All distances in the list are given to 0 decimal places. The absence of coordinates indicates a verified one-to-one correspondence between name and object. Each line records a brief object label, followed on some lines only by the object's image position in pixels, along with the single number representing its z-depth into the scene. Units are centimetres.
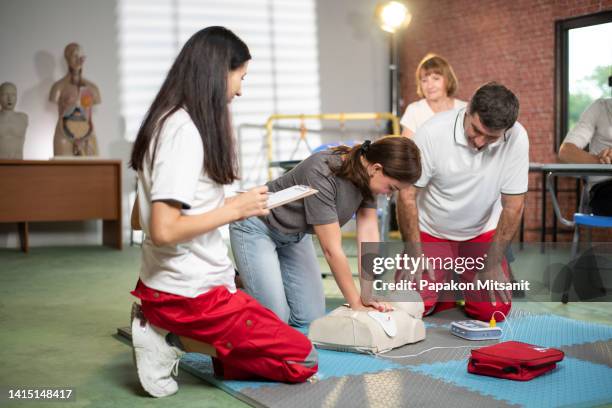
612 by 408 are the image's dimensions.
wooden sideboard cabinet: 590
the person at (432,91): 478
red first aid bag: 231
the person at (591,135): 433
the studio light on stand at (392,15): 692
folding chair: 379
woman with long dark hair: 199
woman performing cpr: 256
